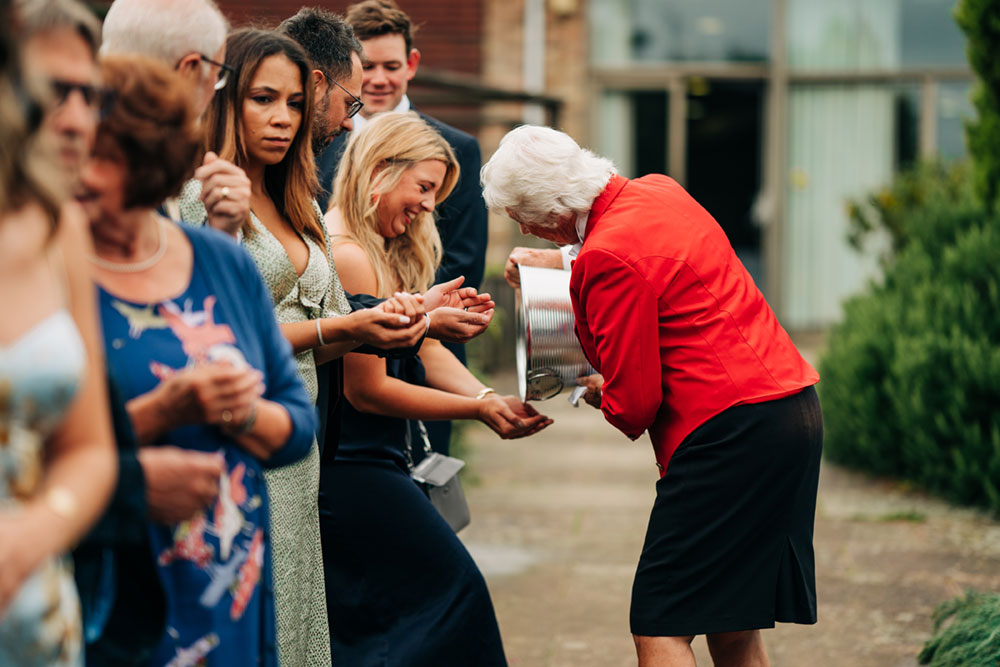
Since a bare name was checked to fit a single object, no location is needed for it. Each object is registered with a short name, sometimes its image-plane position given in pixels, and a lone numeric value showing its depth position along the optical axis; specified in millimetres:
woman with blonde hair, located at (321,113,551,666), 3375
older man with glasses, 2441
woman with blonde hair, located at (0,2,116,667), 1547
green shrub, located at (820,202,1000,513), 6453
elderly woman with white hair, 3102
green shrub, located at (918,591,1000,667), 3943
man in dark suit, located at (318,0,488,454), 4613
